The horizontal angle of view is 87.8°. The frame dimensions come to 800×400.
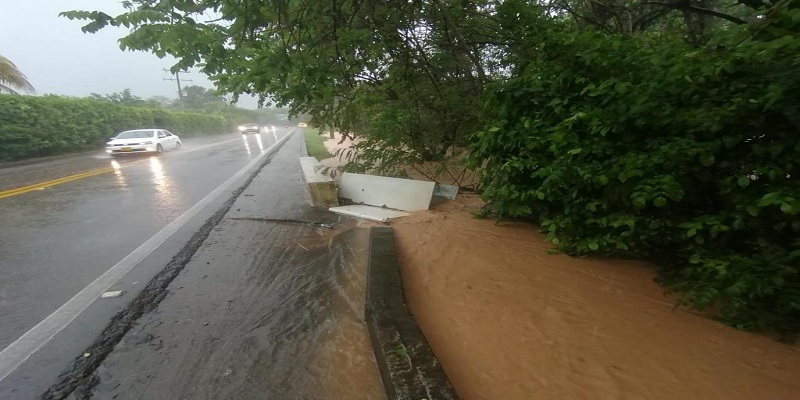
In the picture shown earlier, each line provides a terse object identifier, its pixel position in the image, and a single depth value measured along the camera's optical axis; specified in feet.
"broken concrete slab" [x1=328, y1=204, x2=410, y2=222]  23.12
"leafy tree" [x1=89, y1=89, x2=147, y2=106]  137.10
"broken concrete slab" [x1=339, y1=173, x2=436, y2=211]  23.82
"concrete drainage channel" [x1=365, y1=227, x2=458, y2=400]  7.99
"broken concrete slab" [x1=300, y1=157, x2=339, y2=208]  26.45
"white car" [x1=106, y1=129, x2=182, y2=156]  59.31
